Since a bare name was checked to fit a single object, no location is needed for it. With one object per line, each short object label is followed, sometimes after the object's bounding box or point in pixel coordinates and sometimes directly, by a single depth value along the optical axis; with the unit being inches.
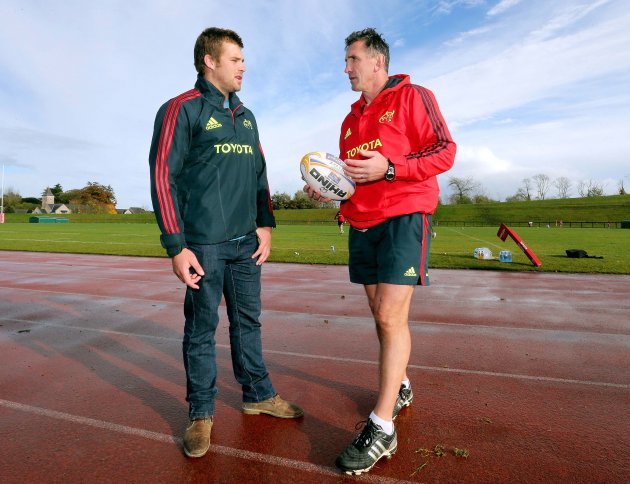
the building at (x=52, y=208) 4142.2
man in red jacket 107.0
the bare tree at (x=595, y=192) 3713.3
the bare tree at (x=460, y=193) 3804.1
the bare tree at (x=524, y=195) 3966.5
